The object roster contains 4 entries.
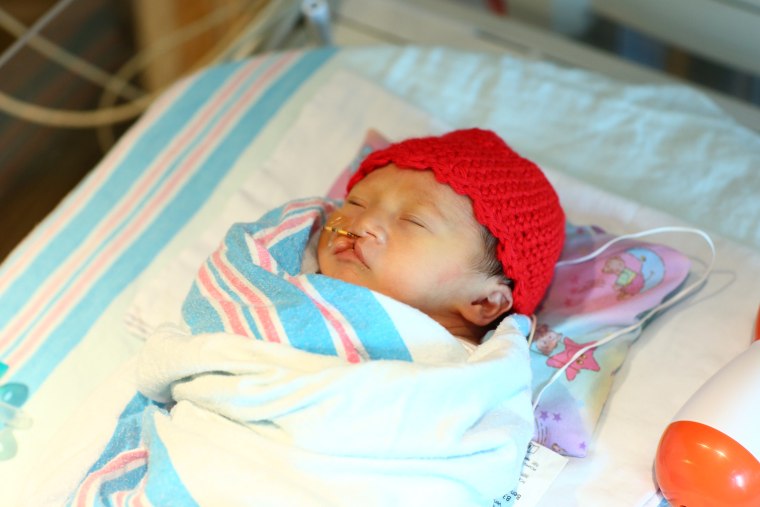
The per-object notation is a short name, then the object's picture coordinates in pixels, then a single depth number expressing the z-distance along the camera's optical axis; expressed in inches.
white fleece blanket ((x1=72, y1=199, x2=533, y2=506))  42.6
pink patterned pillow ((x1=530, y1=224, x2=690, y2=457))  50.2
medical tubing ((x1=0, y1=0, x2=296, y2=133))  72.0
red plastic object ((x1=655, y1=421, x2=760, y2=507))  43.4
